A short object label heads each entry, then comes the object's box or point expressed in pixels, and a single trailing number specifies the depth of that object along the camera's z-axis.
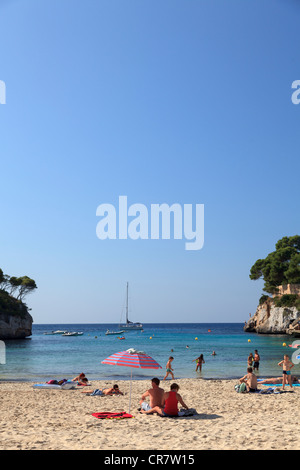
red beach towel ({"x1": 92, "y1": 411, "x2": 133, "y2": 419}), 11.58
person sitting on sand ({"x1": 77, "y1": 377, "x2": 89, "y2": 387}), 21.73
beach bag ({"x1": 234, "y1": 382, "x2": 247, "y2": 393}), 18.14
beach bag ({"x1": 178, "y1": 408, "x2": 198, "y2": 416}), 11.84
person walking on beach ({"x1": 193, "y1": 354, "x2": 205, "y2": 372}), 30.02
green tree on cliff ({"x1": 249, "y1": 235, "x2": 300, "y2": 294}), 86.88
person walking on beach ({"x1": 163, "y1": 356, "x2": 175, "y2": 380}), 24.52
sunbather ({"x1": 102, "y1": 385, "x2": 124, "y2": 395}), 18.30
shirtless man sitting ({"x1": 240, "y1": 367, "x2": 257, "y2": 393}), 17.97
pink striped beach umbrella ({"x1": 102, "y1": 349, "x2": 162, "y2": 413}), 12.64
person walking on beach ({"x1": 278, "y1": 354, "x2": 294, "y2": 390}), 19.43
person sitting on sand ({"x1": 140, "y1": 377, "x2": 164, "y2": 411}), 12.32
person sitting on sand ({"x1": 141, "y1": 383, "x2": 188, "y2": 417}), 11.70
